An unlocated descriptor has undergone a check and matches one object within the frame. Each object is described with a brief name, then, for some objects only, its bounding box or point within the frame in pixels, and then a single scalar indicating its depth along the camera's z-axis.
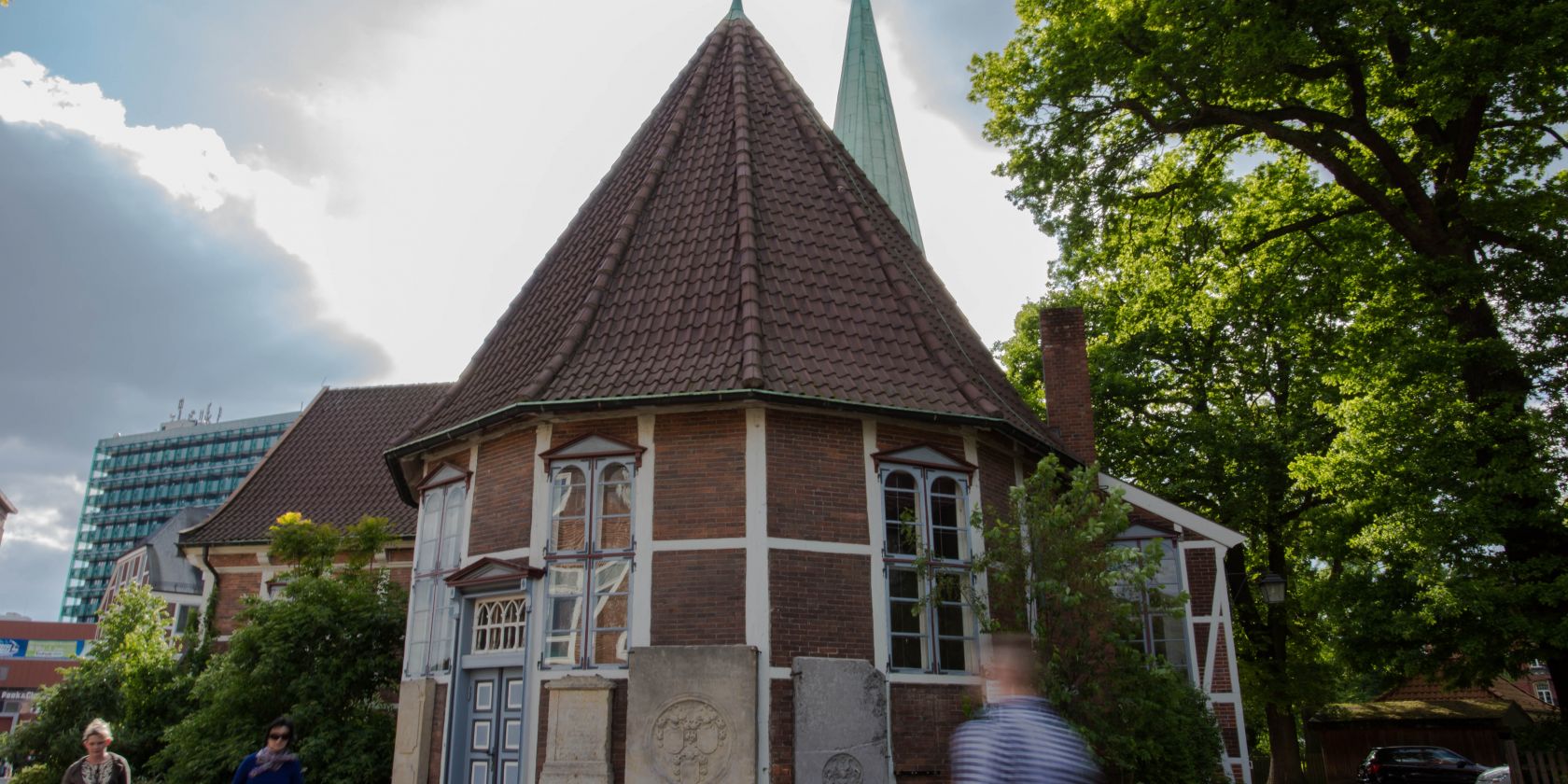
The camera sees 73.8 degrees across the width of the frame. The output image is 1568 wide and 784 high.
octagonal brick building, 10.88
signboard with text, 75.12
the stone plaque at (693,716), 9.94
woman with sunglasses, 7.47
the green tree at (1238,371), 18.58
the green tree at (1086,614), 10.24
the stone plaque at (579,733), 10.27
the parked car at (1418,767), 28.08
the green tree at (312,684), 13.94
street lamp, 17.48
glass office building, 135.88
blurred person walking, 5.24
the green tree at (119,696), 19.41
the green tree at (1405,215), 13.92
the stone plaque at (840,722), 10.08
